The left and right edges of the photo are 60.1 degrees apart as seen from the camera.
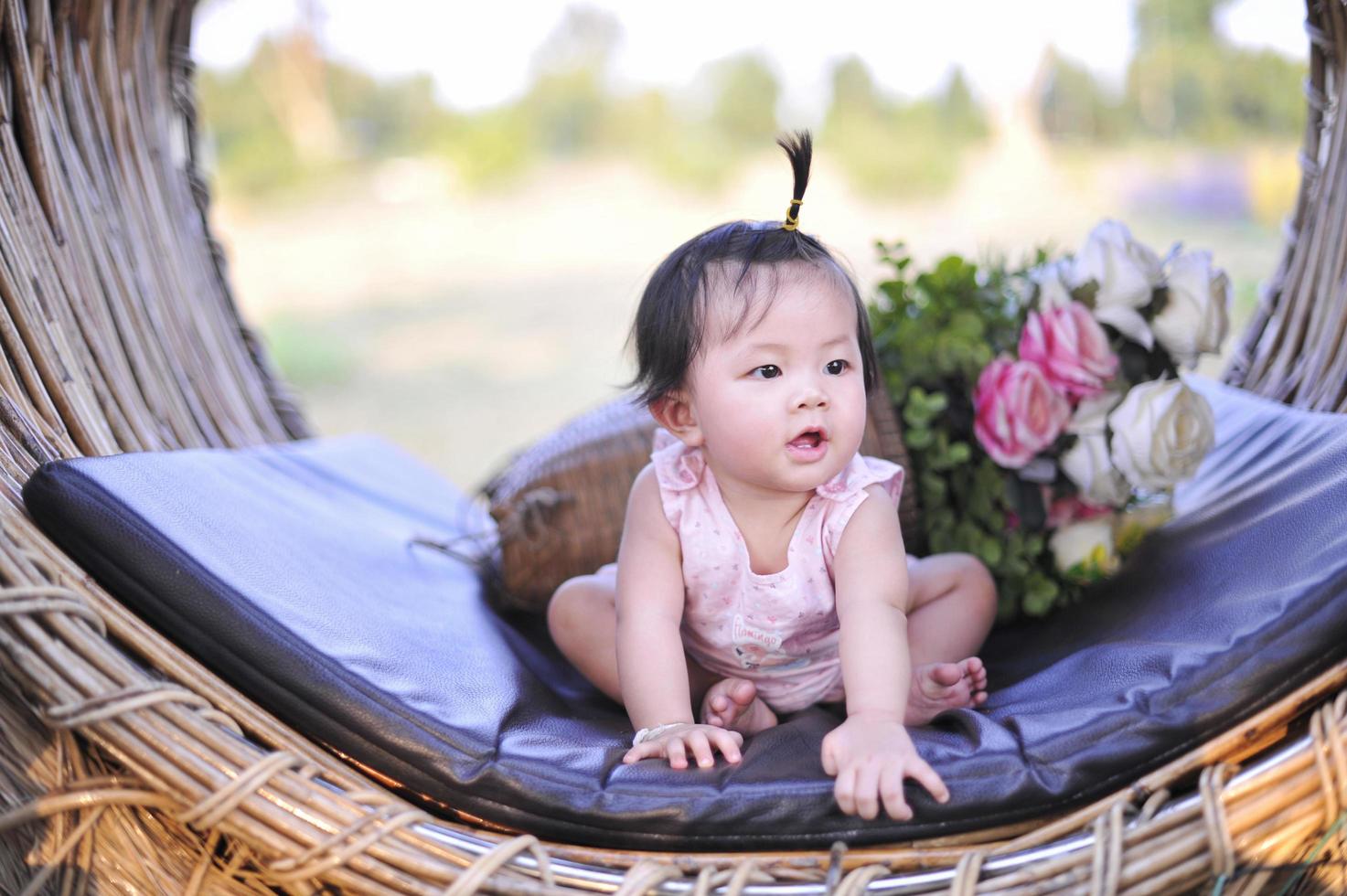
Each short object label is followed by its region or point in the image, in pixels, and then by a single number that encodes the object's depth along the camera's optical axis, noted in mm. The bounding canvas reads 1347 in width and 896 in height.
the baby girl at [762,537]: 989
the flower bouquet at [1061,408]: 1289
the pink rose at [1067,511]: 1365
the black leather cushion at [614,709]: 870
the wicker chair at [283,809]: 772
